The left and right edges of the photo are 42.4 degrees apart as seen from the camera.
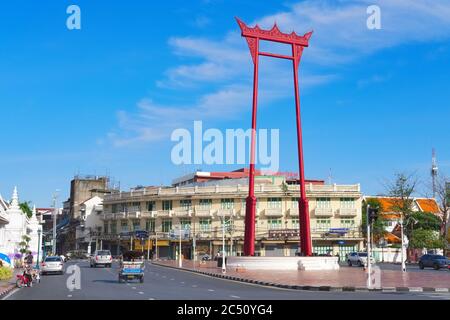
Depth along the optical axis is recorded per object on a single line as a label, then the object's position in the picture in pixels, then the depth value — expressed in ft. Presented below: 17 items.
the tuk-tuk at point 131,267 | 90.38
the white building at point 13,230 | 139.16
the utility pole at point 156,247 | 269.48
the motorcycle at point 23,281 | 84.48
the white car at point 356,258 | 182.20
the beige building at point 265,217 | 256.73
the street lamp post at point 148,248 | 267.98
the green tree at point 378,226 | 279.08
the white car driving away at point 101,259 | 165.96
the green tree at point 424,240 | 236.57
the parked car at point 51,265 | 122.31
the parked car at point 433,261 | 164.25
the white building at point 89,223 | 319.06
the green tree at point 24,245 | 161.05
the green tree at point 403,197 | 233.92
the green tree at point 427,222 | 294.66
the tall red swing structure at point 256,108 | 143.84
